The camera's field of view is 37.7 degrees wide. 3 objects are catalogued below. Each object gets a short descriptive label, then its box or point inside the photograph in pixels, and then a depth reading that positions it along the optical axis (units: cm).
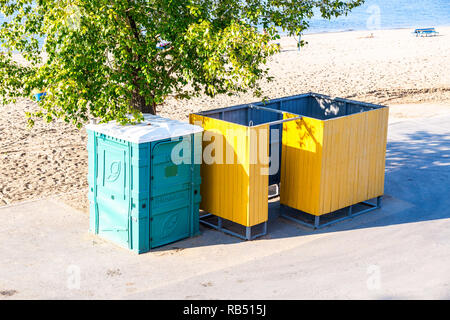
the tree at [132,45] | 957
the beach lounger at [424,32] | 3418
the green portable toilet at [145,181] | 932
